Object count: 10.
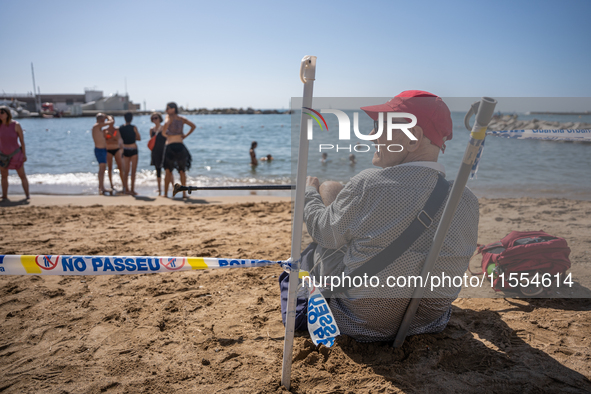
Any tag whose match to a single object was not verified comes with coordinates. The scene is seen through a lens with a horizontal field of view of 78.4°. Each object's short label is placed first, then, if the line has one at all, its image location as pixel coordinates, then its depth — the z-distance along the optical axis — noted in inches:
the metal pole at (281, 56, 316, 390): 61.1
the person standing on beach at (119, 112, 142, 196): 314.2
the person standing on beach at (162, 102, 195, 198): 286.6
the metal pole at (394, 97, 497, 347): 60.8
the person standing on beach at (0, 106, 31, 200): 274.7
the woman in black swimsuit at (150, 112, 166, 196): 308.0
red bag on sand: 106.0
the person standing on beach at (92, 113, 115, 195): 321.4
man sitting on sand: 70.5
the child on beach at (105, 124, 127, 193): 324.2
